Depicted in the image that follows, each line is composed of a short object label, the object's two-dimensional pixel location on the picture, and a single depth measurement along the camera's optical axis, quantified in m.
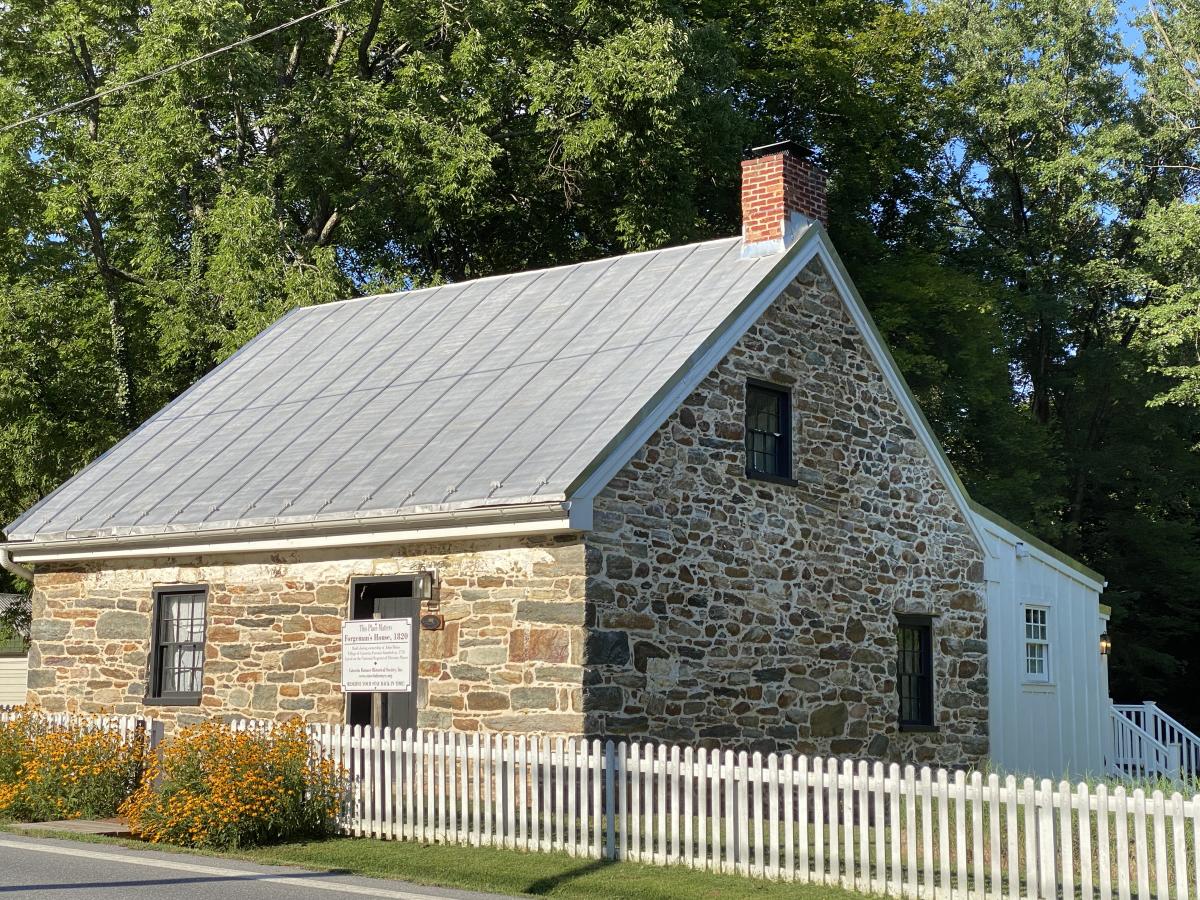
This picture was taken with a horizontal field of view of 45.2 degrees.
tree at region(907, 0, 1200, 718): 32.88
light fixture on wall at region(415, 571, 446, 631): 14.46
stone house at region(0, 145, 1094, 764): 13.92
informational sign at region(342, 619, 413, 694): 14.56
